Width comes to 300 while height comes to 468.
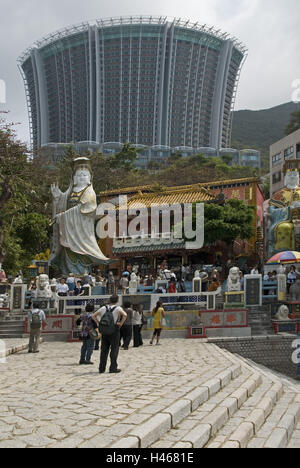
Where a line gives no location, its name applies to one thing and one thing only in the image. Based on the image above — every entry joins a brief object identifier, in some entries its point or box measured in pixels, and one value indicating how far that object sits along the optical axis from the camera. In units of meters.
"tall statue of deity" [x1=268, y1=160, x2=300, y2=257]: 23.30
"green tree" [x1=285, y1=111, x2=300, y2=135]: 52.38
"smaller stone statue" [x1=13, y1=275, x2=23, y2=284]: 17.96
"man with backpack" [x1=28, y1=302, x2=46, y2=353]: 11.34
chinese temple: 28.53
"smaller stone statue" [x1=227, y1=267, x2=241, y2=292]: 16.03
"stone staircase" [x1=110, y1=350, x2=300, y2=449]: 4.45
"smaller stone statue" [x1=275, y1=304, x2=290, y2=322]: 15.13
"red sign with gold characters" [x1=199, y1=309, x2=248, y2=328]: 14.49
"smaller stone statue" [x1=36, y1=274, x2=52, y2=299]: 16.66
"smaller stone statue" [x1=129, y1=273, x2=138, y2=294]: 17.75
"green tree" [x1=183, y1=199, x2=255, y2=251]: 25.67
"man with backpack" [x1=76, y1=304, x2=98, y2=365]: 9.23
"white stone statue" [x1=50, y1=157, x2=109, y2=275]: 22.86
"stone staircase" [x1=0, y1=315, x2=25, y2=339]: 15.01
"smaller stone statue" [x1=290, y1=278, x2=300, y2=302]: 15.75
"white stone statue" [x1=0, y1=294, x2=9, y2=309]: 17.25
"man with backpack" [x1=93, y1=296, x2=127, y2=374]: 7.66
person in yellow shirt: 12.82
